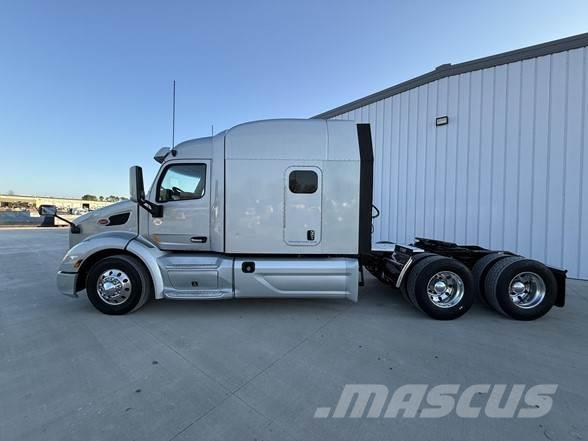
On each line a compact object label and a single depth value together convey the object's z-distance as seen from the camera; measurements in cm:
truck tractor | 369
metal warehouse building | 572
